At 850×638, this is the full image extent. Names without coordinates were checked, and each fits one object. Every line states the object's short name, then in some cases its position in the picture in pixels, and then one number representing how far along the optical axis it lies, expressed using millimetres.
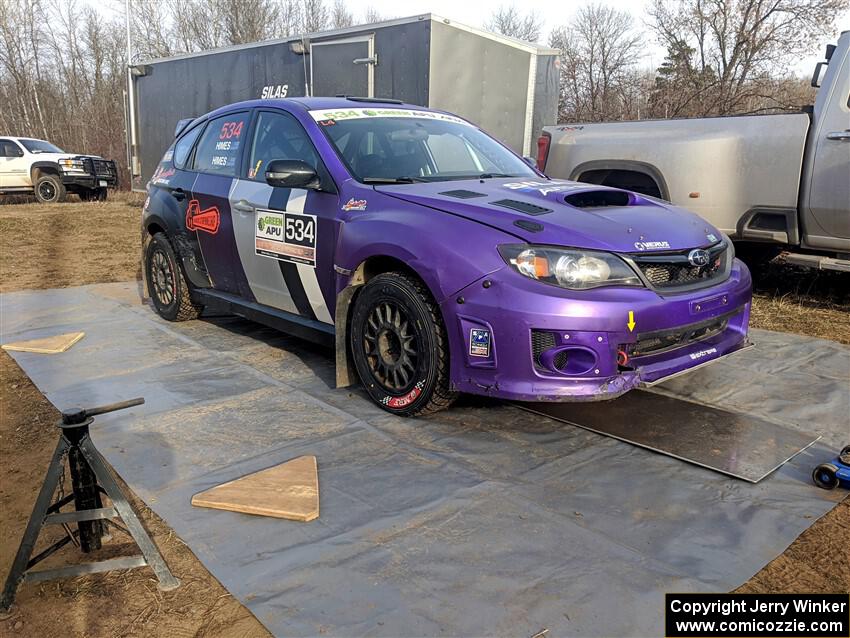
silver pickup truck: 5828
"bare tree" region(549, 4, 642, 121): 26844
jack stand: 2270
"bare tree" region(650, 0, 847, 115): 20453
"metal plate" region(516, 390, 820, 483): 3314
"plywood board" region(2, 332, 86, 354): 5195
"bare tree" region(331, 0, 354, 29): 44119
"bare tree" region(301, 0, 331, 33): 41447
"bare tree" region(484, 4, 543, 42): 43312
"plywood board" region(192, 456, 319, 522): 2809
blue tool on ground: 2966
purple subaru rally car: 3203
